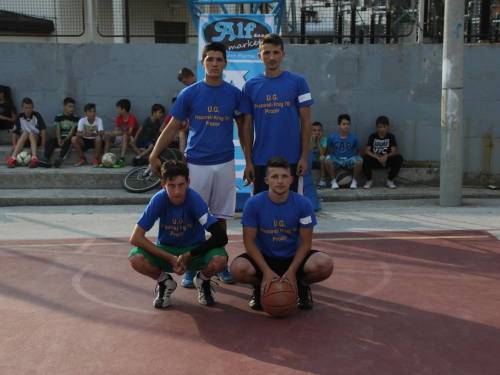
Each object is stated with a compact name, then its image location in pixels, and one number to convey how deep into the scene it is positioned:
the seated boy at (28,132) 11.55
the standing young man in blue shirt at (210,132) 5.84
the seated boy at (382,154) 11.09
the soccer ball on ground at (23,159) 11.52
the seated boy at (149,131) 11.66
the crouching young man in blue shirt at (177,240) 5.22
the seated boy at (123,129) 11.68
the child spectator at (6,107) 11.94
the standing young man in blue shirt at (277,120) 5.86
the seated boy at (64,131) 11.62
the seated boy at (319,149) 11.12
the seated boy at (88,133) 11.59
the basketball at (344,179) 11.02
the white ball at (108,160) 11.48
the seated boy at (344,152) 11.06
